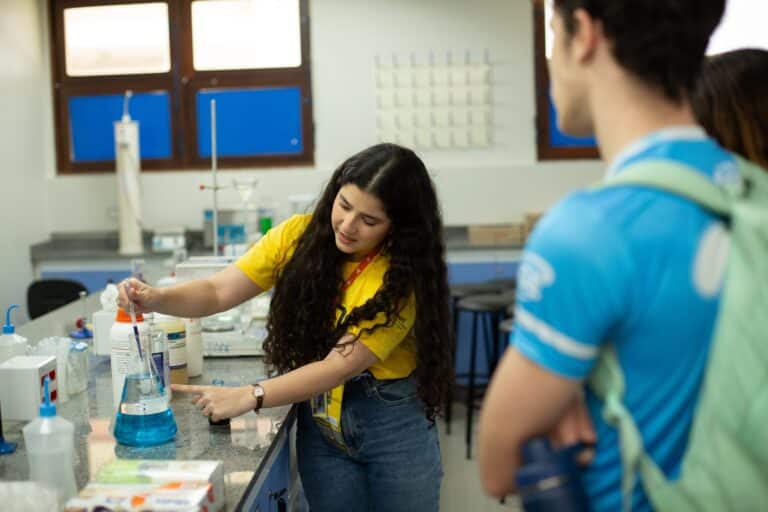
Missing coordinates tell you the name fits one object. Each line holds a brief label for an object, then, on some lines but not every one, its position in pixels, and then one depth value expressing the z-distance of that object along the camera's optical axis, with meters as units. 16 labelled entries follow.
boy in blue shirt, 0.87
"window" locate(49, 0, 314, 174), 5.21
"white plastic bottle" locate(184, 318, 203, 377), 2.18
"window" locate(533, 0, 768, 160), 4.99
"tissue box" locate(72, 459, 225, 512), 1.24
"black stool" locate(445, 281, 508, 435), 4.43
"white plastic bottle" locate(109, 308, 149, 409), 1.86
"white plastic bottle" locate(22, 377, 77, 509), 1.41
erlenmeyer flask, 1.66
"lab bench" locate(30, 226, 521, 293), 4.97
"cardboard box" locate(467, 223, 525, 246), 4.96
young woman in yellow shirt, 1.84
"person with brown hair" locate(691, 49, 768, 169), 1.35
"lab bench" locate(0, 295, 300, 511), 1.53
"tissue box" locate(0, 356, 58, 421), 1.72
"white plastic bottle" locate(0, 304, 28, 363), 1.88
